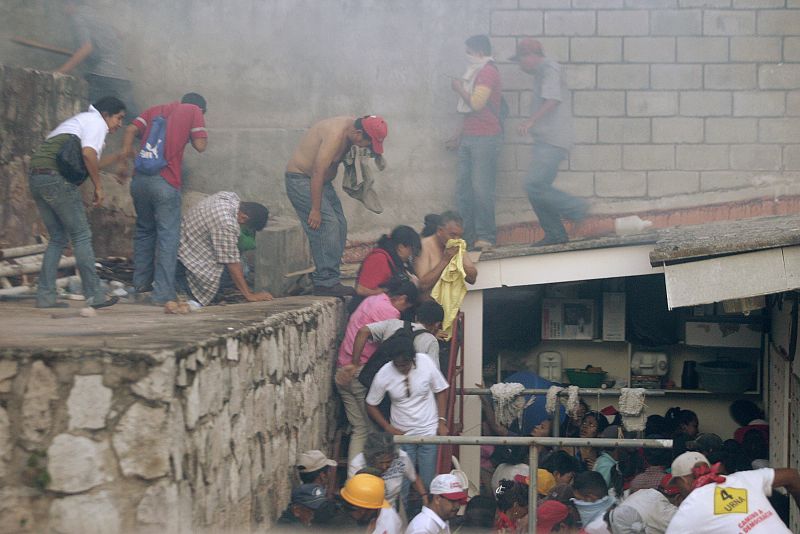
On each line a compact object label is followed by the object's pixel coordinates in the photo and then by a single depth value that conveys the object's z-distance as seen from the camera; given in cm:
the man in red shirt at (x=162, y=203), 1275
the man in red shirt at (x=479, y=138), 1750
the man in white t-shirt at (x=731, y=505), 923
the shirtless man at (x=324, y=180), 1449
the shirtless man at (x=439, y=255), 1496
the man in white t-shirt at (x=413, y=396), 1258
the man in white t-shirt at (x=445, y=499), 1130
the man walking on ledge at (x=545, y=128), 1728
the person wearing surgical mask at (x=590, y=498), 1238
